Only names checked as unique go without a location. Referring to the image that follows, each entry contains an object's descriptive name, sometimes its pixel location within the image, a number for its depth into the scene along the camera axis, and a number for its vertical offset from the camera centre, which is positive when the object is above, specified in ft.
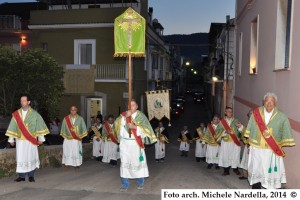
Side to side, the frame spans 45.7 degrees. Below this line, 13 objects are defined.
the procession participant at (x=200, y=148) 47.47 -8.98
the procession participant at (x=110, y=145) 41.34 -7.74
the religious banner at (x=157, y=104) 51.83 -3.57
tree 46.50 +0.03
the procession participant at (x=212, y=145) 37.40 -6.83
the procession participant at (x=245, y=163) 29.94 -7.05
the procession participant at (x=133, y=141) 25.49 -4.49
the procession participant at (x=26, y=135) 27.27 -4.42
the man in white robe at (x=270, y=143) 21.80 -3.83
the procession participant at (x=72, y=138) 33.50 -5.65
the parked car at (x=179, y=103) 128.32 -8.47
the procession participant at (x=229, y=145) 33.06 -6.06
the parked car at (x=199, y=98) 188.85 -9.39
